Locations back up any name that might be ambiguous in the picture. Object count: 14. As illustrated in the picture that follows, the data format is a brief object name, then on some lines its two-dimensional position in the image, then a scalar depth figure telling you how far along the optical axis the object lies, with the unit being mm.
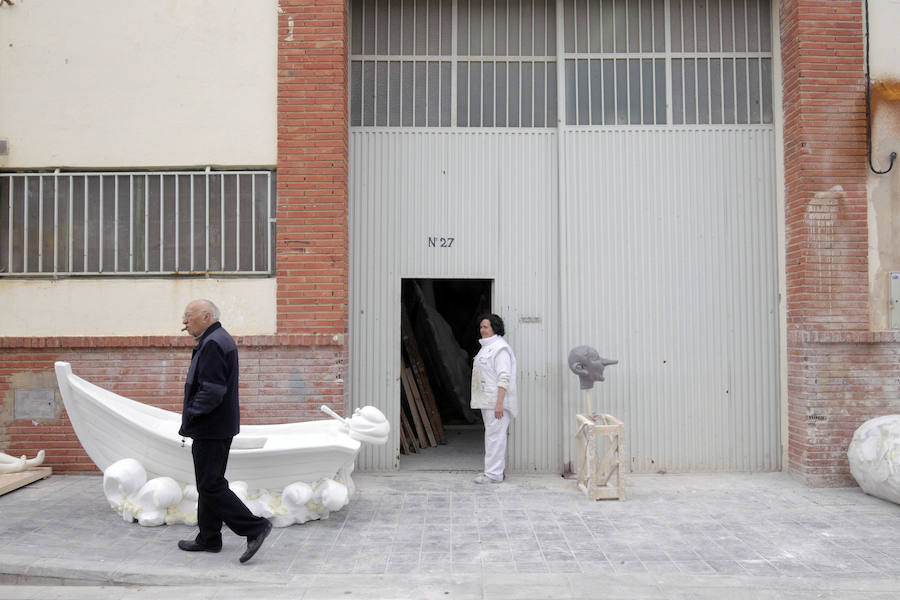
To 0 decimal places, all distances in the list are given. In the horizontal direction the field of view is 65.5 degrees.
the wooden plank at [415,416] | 9031
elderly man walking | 4938
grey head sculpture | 6973
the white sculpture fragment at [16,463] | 7023
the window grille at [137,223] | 7512
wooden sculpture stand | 6617
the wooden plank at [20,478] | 6641
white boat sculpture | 5711
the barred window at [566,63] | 7934
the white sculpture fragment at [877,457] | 6340
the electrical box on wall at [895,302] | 7215
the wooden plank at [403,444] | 8586
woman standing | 7281
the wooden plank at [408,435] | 8703
